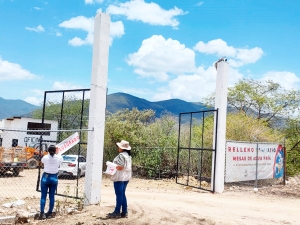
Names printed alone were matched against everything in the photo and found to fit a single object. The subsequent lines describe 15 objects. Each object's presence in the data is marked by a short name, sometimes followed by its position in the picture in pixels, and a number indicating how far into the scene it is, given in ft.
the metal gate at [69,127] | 27.90
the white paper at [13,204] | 23.26
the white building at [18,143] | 50.08
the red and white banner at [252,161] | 38.31
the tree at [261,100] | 92.63
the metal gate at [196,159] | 46.03
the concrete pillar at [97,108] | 23.63
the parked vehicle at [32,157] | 57.51
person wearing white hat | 20.51
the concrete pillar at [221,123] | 35.94
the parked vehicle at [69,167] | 47.62
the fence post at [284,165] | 45.01
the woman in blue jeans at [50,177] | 20.82
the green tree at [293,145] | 52.34
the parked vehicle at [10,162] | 49.37
